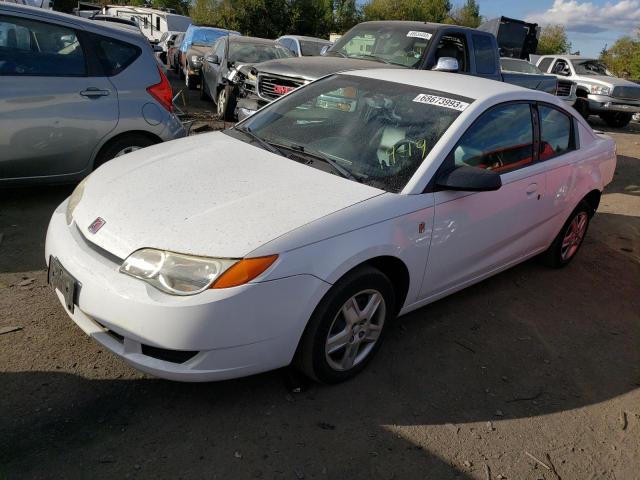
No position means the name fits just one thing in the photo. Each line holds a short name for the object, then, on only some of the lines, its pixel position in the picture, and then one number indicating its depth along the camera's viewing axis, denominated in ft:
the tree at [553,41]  180.34
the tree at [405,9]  164.25
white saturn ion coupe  8.20
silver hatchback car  14.94
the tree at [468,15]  186.09
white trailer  80.12
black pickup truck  23.44
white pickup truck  51.03
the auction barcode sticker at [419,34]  24.56
